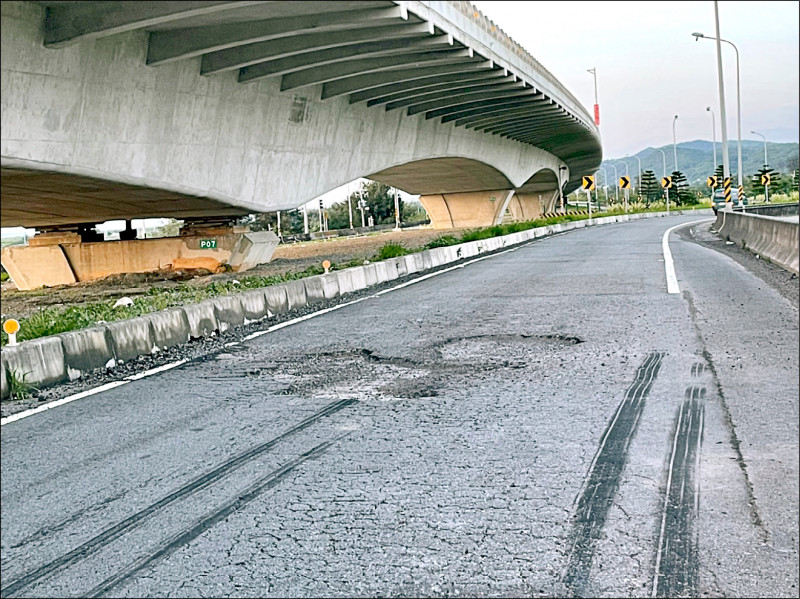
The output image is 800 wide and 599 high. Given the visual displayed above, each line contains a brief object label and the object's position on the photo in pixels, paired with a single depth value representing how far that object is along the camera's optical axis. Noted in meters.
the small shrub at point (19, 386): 7.62
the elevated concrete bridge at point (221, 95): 13.32
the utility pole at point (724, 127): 38.19
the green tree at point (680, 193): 110.53
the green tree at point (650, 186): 136.62
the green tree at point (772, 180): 100.99
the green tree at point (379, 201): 111.81
